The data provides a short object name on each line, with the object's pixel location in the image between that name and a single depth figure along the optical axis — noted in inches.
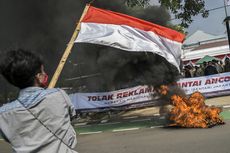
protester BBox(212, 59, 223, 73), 724.9
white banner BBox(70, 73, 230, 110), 647.8
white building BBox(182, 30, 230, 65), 1411.0
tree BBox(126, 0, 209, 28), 539.2
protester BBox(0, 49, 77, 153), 88.4
